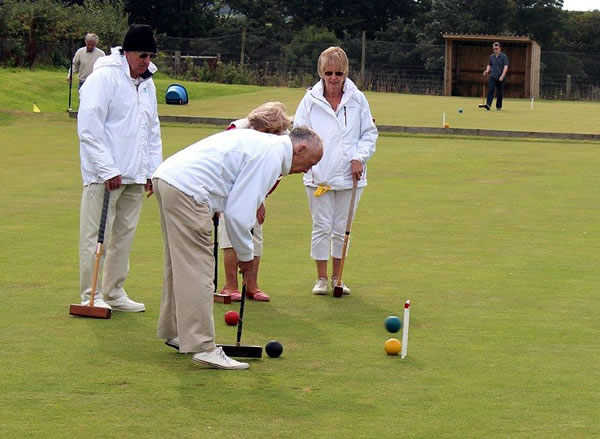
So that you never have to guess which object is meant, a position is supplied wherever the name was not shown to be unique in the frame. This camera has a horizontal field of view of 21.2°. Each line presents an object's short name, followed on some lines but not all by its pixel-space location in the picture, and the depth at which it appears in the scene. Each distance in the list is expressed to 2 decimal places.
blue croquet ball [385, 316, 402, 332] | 9.41
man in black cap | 9.81
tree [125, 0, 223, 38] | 73.45
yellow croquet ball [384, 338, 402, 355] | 8.67
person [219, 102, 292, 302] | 10.71
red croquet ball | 9.77
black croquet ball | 8.54
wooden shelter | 54.51
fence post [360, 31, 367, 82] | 56.86
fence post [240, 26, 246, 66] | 58.31
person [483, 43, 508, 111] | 39.01
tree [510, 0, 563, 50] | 75.81
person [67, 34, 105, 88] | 29.99
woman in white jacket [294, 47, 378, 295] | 11.11
